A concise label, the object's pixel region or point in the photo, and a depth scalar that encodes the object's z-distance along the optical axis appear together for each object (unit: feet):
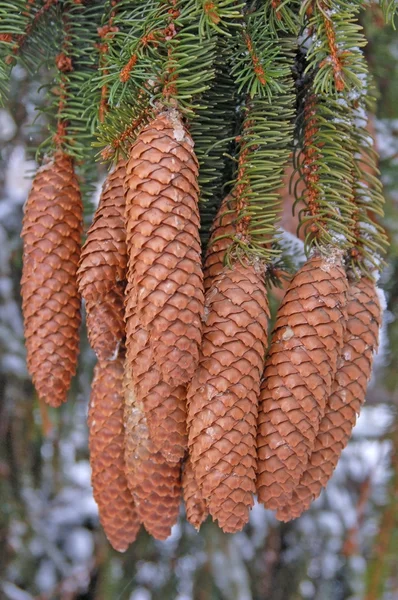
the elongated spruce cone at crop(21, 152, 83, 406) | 2.52
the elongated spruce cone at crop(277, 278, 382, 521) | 2.30
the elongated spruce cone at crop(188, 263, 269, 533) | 2.01
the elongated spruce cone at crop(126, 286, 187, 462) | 1.97
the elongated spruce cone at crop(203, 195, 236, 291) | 2.31
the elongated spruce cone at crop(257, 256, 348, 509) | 2.10
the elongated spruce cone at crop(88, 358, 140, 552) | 2.48
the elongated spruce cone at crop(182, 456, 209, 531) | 2.28
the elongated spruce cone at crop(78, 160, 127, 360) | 2.20
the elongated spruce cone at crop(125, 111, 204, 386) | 1.91
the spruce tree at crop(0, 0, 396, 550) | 2.01
